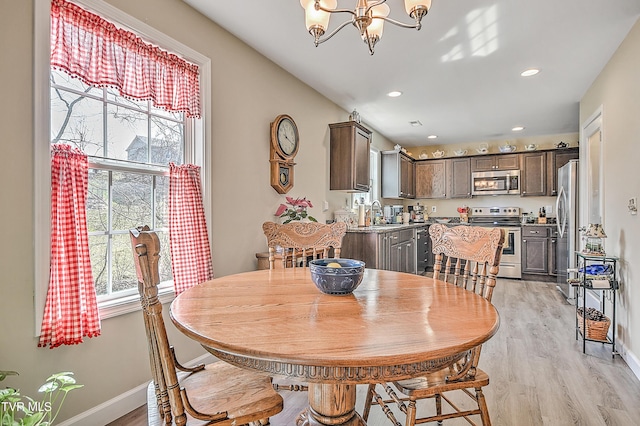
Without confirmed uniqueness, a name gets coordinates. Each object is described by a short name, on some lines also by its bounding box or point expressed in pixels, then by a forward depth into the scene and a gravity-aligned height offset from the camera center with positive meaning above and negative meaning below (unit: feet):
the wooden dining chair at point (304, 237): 7.09 -0.46
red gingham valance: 5.49 +2.84
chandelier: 5.05 +3.10
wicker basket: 9.51 -3.19
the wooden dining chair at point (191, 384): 2.96 -1.99
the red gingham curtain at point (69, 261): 5.28 -0.72
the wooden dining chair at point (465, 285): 4.28 -1.17
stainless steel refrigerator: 14.40 -0.15
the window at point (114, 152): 5.24 +1.25
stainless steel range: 19.47 -0.66
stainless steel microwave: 20.58 +1.92
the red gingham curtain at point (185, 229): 7.45 -0.31
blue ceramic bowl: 4.32 -0.81
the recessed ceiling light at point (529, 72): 11.02 +4.58
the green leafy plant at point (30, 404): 3.89 -2.42
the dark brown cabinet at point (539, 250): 18.80 -1.98
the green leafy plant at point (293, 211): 10.44 +0.11
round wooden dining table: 2.77 -1.07
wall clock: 10.52 +2.02
